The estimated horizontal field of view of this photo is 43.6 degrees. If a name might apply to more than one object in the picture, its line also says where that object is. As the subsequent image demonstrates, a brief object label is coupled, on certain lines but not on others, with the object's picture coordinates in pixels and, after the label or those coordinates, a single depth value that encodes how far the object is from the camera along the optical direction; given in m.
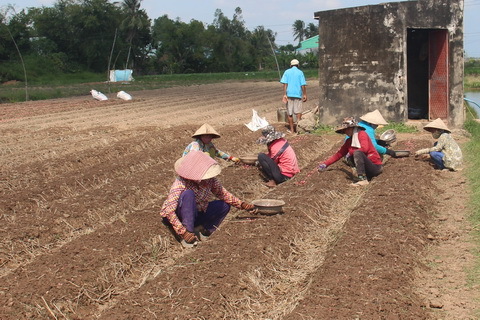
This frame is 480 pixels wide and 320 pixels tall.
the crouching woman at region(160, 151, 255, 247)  5.86
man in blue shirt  12.95
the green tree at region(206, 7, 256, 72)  65.62
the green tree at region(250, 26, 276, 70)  68.06
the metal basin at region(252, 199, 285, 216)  6.46
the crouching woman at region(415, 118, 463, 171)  8.77
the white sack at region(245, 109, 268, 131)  10.47
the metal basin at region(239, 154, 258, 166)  8.98
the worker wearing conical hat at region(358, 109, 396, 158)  8.87
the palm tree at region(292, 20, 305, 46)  103.50
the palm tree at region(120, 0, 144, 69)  59.47
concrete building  13.25
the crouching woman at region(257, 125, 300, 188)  8.53
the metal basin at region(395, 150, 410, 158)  9.63
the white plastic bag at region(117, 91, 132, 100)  24.08
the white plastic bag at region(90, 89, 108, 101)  23.88
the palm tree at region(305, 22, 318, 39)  103.12
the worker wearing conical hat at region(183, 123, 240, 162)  6.88
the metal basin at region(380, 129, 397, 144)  10.49
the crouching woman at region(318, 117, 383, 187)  8.15
